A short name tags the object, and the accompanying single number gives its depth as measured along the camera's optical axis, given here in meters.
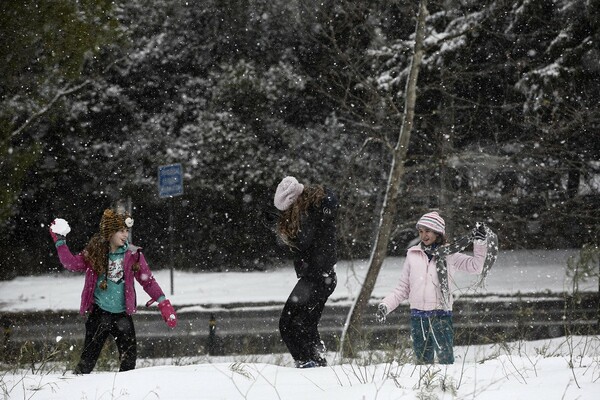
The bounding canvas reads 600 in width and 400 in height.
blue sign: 32.44
